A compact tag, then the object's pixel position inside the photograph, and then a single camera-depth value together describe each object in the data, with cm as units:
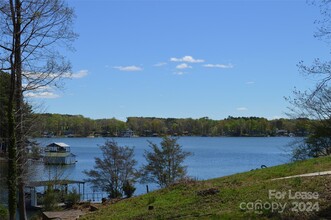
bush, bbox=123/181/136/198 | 3300
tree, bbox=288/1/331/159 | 2477
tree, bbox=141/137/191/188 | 4641
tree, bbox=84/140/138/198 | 4678
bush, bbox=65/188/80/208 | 3541
